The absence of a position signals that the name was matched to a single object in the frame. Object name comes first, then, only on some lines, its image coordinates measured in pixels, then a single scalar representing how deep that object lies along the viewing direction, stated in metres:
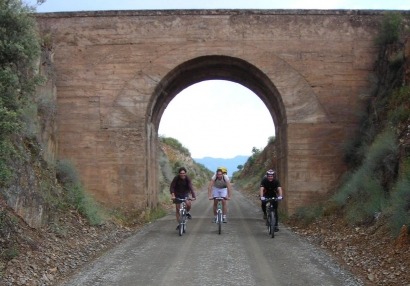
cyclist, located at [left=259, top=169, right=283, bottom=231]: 12.38
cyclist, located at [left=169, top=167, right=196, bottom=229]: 12.80
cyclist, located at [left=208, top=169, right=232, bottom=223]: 12.93
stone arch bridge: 15.93
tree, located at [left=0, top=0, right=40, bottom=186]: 8.67
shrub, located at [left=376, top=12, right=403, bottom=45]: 15.48
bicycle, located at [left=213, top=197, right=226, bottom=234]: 12.43
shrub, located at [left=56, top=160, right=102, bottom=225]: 13.07
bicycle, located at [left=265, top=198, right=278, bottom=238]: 11.91
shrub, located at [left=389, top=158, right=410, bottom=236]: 8.88
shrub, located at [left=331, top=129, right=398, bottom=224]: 11.40
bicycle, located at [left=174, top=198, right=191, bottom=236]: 12.44
